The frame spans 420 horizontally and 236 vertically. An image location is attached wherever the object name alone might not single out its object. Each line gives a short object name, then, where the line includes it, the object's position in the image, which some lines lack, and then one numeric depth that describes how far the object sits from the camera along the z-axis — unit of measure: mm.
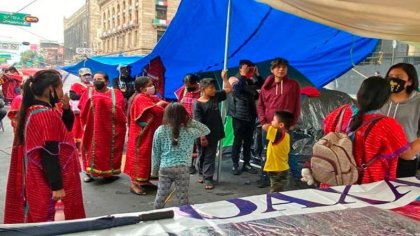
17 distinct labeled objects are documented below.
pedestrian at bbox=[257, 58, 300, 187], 4461
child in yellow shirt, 3906
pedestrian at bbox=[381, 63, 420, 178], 2659
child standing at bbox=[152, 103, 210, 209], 3430
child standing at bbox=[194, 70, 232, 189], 4586
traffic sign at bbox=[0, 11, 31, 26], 21766
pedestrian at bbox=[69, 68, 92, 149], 5945
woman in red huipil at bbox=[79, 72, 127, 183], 4754
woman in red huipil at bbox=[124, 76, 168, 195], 4383
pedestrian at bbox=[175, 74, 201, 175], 5164
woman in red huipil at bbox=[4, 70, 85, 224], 2254
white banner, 1432
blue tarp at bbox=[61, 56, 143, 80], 9359
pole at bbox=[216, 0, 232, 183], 4487
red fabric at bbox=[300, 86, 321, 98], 5310
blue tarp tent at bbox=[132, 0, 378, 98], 4918
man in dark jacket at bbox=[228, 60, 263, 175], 5156
